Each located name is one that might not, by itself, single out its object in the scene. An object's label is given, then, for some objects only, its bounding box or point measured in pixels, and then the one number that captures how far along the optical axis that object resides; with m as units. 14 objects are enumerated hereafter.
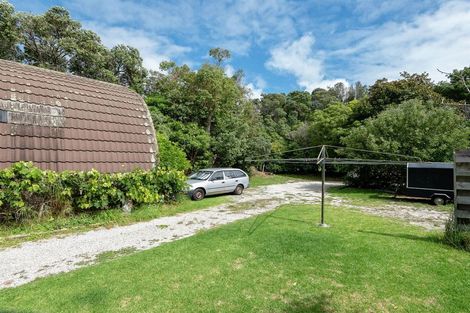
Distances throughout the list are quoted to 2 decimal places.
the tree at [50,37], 23.25
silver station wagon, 13.20
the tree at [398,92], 21.86
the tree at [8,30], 21.32
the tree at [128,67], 26.95
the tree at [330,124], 27.88
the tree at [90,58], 24.88
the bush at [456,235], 5.66
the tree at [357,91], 52.89
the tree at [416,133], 15.01
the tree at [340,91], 54.55
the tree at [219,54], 27.38
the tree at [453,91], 29.28
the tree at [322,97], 47.59
